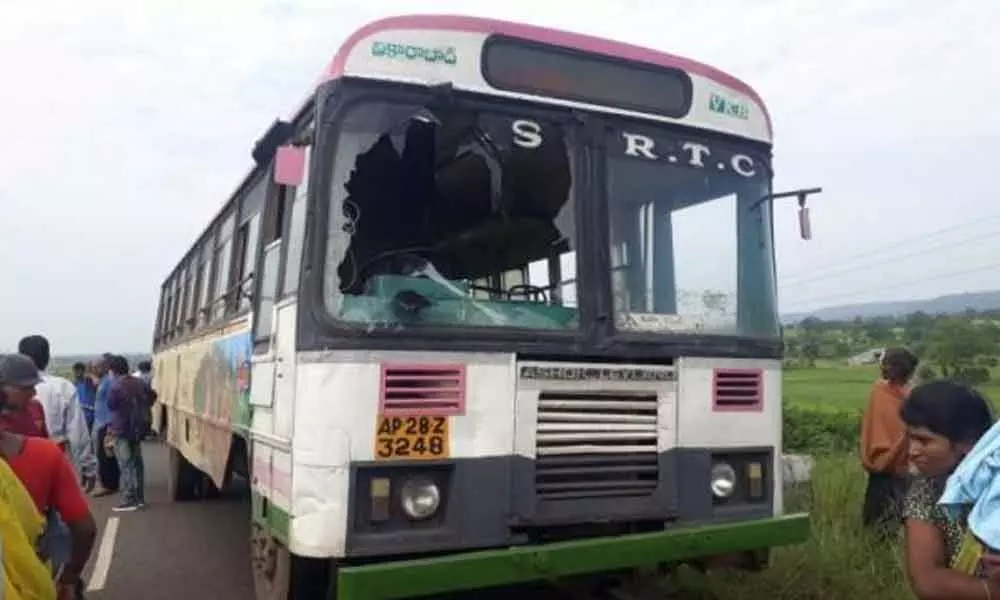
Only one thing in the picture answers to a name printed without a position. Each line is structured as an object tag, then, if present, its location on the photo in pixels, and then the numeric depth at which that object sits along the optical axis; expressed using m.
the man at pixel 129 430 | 11.47
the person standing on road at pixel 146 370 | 17.49
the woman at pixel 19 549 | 2.91
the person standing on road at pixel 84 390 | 15.29
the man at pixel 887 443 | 6.98
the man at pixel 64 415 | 6.76
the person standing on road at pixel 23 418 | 4.04
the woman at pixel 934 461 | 2.74
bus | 4.48
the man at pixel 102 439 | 12.46
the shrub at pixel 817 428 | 18.12
